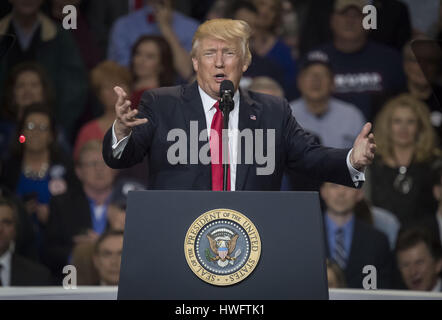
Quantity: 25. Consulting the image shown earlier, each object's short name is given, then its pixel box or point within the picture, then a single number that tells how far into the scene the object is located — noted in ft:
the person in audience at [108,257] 28.58
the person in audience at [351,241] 28.91
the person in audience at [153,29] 32.12
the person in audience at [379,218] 30.07
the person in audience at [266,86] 30.94
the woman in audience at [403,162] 30.76
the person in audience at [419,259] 29.45
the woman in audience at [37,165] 30.78
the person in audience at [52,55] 31.86
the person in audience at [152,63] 31.45
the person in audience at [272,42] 32.17
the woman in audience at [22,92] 31.42
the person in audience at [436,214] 30.45
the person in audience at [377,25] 32.71
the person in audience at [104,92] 31.17
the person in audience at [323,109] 30.94
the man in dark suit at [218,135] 17.70
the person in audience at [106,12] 32.63
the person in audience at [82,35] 32.12
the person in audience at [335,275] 27.94
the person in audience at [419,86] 31.71
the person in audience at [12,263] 28.40
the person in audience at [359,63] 31.71
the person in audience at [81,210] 29.71
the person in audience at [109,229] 28.84
